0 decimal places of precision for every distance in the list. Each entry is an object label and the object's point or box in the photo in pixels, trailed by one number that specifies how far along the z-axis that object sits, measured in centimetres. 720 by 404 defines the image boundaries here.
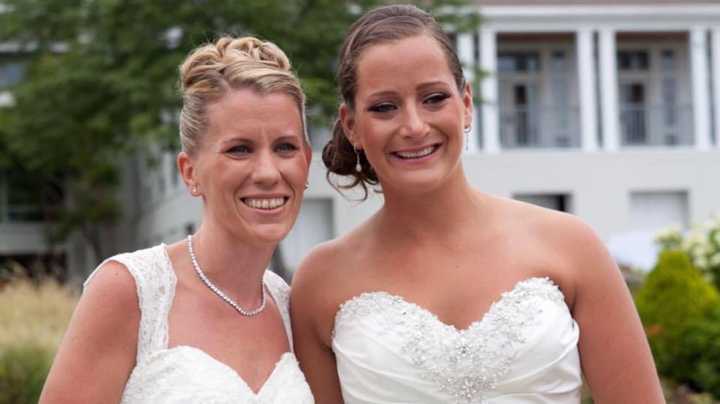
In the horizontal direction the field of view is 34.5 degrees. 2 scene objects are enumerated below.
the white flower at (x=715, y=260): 1224
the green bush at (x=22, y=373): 860
